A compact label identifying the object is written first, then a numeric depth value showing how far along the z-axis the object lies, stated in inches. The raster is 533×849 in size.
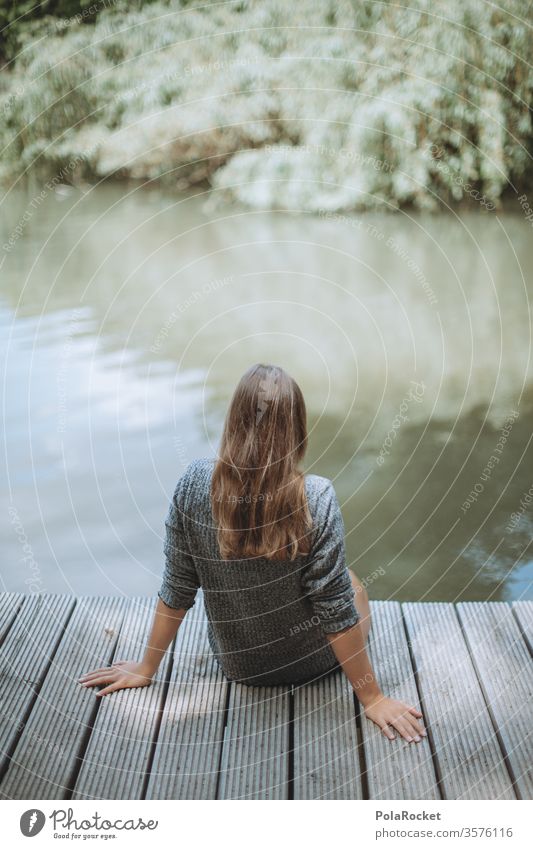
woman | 60.7
